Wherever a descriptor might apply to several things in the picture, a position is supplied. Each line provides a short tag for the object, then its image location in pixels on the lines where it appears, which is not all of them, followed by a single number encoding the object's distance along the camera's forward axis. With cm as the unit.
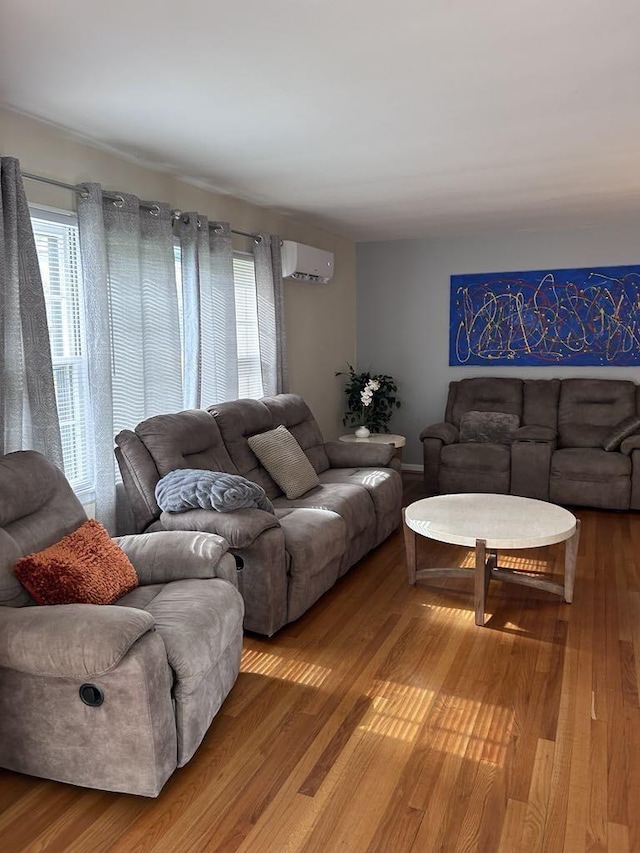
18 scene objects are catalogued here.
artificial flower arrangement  630
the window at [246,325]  477
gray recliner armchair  197
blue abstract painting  582
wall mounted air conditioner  504
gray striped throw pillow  399
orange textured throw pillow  227
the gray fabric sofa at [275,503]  305
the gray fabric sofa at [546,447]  519
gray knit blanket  301
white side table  548
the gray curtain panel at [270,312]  482
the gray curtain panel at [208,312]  399
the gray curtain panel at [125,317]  325
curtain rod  295
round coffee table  323
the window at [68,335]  318
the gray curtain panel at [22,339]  275
